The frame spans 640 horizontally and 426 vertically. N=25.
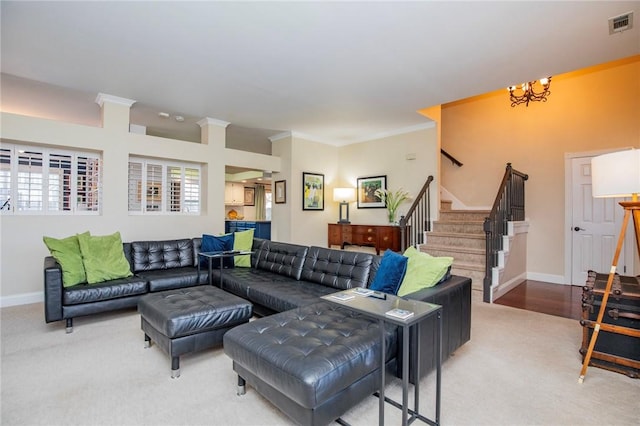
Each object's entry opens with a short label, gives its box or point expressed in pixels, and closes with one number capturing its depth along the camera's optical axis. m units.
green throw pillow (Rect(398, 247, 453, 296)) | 2.31
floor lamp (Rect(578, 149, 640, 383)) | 2.07
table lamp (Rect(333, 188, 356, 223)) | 6.59
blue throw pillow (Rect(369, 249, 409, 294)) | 2.41
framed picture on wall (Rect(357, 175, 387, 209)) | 6.29
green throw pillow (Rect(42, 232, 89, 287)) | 3.13
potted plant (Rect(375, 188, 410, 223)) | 5.94
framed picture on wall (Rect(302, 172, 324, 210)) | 6.39
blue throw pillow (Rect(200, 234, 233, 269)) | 4.23
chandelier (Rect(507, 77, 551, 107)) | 4.61
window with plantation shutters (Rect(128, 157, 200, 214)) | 4.97
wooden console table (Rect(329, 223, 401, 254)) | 5.63
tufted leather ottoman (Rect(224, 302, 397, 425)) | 1.49
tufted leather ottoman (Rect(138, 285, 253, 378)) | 2.23
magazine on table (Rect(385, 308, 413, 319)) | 1.49
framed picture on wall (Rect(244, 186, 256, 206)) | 11.29
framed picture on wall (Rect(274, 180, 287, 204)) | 6.32
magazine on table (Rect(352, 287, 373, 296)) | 1.93
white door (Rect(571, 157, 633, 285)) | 4.71
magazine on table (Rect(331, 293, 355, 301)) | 1.82
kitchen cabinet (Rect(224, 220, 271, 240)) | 7.60
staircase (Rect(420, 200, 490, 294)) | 4.41
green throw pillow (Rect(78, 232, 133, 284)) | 3.33
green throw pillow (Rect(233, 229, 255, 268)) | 4.27
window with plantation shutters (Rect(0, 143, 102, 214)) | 3.99
